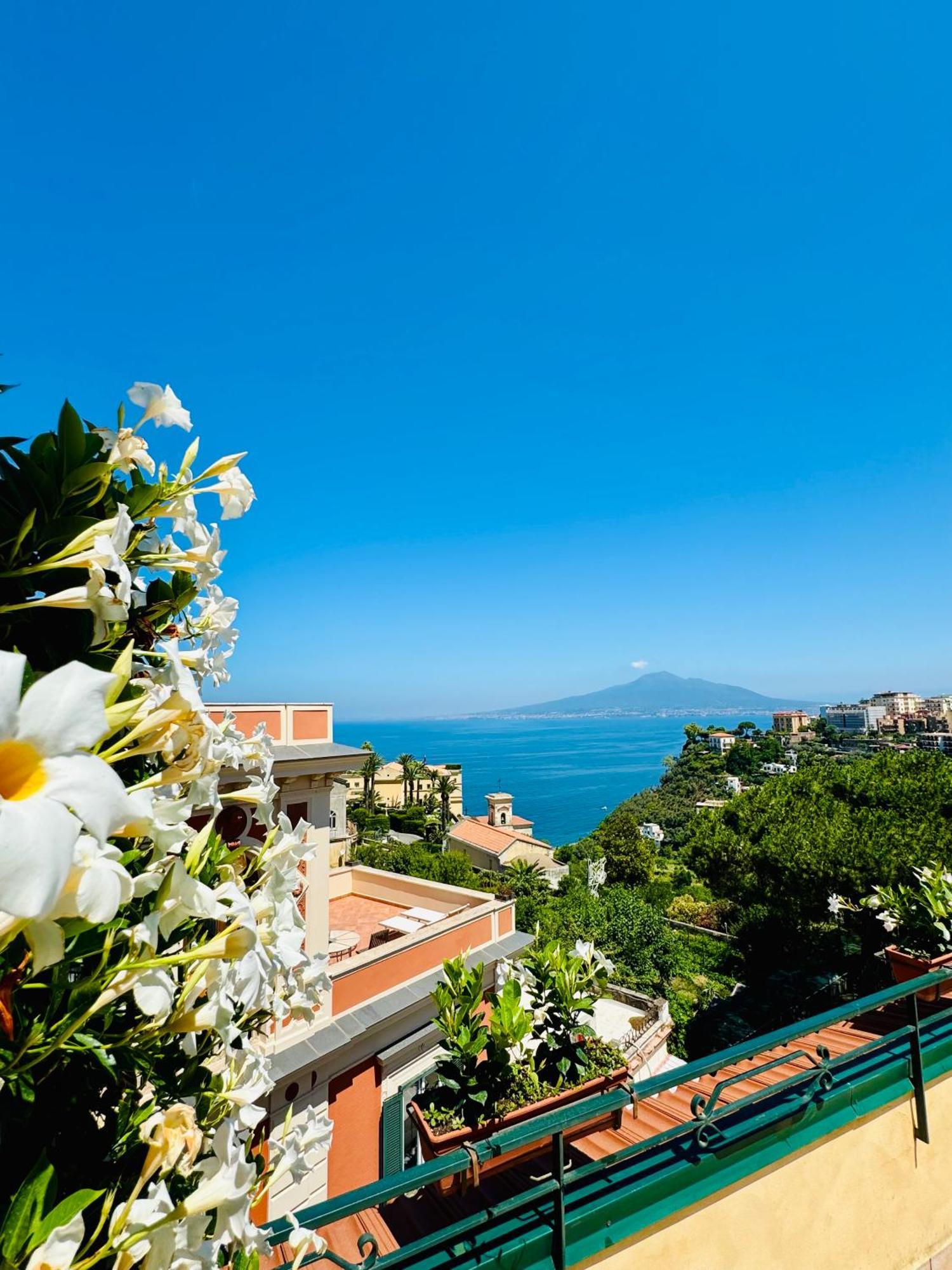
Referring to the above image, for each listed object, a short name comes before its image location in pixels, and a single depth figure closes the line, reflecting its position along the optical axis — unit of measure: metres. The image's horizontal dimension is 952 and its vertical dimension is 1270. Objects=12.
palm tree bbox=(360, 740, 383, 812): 57.74
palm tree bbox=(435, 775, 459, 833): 54.62
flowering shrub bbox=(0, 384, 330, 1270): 0.57
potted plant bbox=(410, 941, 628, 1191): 2.80
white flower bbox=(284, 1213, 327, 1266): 1.11
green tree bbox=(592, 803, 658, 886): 43.06
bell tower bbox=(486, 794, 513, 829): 59.38
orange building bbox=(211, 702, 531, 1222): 6.98
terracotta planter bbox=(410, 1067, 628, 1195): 2.57
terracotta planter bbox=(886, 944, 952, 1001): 3.45
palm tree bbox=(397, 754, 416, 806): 64.38
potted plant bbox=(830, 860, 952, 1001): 4.06
